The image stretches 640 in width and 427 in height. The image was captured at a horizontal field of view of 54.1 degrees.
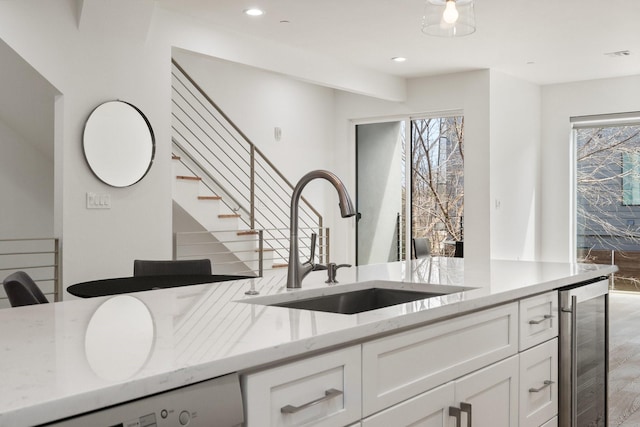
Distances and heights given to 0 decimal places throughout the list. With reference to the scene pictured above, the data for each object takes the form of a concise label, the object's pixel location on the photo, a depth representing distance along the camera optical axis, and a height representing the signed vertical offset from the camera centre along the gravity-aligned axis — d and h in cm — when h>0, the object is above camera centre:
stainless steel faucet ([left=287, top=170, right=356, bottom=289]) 201 -11
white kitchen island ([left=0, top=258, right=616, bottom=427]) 93 -26
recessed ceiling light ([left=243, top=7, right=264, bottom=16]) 504 +161
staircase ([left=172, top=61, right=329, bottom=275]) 593 +23
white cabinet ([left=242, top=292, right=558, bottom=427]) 125 -42
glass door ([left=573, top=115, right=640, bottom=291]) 796 +21
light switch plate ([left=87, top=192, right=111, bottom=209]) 441 +7
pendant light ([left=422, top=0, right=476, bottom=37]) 304 +94
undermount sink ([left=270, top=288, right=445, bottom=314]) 203 -31
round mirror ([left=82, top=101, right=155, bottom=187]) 442 +49
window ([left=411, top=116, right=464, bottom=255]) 782 +37
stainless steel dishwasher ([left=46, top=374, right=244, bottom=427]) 92 -31
